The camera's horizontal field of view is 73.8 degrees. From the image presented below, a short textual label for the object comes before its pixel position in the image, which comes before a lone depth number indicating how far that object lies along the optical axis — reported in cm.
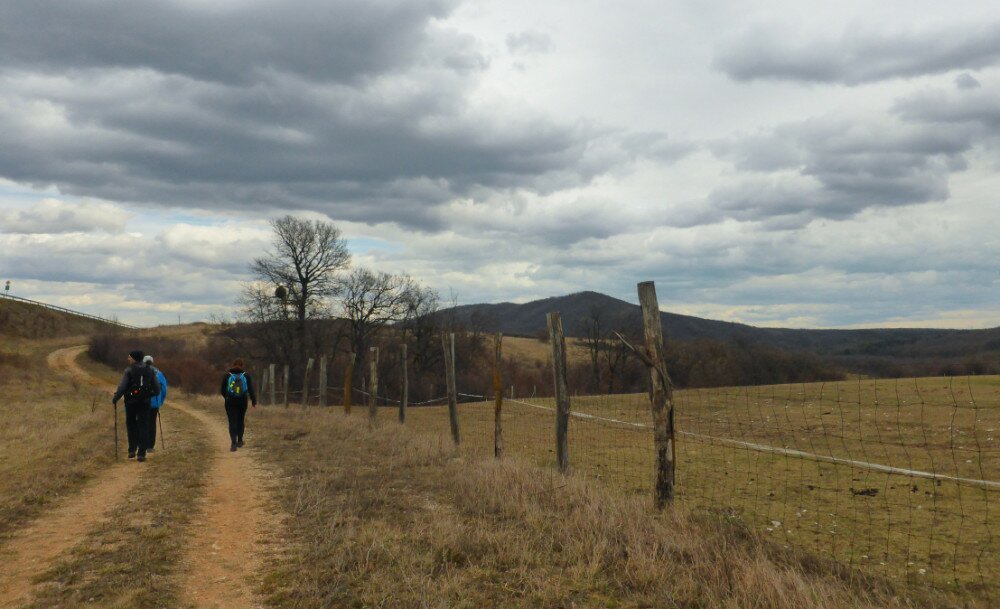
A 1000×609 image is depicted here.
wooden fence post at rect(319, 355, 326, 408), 2475
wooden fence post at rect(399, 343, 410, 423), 1830
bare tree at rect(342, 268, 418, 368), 5844
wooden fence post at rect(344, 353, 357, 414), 2201
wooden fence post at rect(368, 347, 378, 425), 1825
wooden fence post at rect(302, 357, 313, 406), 2810
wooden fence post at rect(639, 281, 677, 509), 703
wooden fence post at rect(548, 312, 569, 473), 981
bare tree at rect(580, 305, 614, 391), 6869
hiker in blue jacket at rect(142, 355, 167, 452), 1293
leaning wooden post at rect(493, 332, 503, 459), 1170
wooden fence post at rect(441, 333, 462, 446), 1414
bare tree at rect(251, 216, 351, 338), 4924
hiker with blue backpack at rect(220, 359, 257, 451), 1412
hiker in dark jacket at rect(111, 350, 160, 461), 1239
